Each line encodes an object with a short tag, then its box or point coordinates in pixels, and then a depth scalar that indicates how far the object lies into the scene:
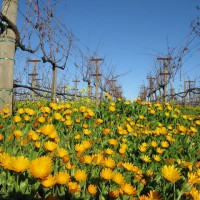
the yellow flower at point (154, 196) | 1.35
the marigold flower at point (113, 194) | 1.42
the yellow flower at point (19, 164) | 1.35
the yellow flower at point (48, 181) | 1.30
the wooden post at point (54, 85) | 6.84
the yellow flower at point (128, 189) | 1.41
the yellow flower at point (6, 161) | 1.40
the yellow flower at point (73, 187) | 1.39
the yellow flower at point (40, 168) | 1.27
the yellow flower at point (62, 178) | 1.41
